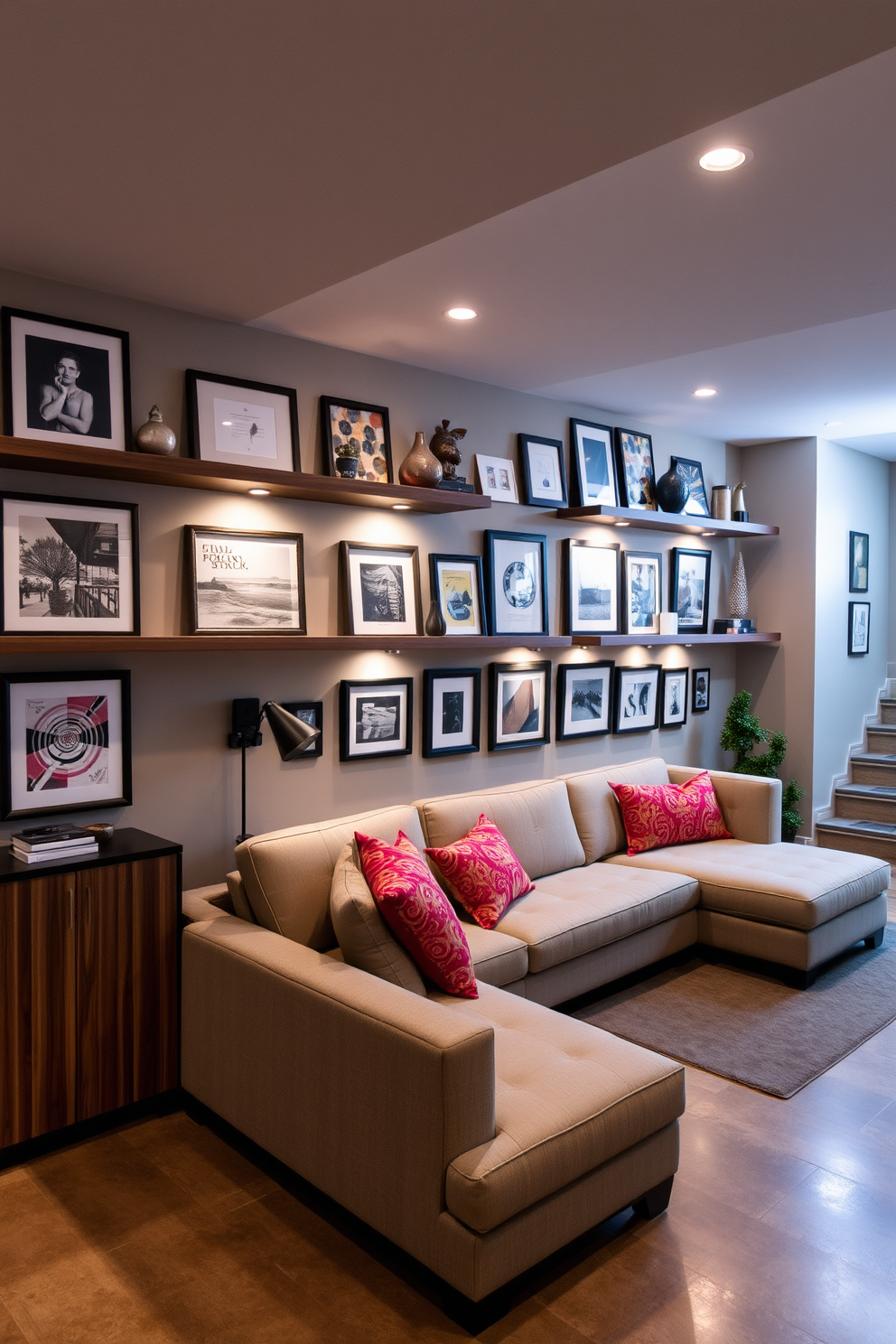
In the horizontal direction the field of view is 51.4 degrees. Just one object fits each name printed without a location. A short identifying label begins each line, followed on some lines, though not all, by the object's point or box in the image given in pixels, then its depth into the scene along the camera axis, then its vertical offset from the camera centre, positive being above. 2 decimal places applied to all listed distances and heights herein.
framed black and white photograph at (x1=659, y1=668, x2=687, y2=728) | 5.79 -0.37
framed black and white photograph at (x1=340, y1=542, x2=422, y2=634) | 3.88 +0.22
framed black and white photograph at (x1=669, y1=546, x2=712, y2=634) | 5.86 +0.32
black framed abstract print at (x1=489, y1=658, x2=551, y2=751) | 4.62 -0.33
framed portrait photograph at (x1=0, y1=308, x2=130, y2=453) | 2.90 +0.84
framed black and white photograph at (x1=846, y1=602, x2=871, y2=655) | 6.66 +0.08
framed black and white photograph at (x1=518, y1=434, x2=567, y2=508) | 4.73 +0.87
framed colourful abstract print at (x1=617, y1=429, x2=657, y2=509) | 5.33 +0.99
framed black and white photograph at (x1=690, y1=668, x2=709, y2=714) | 6.10 -0.34
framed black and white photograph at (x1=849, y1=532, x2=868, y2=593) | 6.59 +0.54
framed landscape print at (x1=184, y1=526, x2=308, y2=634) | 3.38 +0.22
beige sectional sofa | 2.07 -1.11
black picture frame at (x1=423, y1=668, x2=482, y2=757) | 4.26 -0.28
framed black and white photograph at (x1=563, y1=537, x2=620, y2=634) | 5.04 +0.29
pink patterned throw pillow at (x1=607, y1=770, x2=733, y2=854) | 4.63 -0.89
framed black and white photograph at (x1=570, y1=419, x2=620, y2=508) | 5.02 +0.97
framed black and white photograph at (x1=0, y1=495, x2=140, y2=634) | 2.93 +0.24
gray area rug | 3.36 -1.52
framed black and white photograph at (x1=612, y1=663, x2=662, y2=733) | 5.42 -0.36
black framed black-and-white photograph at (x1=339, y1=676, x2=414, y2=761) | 3.91 -0.34
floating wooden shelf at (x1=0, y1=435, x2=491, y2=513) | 2.78 +0.57
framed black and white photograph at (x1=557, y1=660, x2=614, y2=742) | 5.04 -0.33
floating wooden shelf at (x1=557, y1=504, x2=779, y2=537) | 4.86 +0.67
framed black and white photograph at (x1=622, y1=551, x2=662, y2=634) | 5.44 +0.29
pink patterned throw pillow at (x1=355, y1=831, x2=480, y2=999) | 2.72 -0.83
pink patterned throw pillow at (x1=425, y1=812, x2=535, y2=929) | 3.48 -0.90
